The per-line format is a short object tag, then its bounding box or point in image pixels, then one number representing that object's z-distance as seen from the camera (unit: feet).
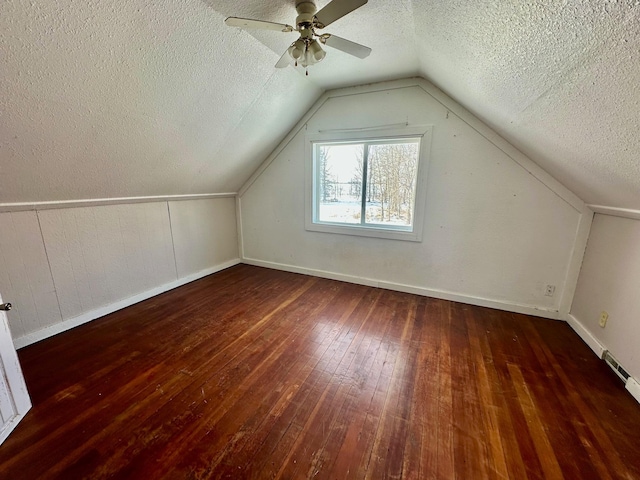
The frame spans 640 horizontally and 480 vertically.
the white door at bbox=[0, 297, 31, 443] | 4.24
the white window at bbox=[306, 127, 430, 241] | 9.47
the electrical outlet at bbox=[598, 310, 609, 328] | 6.34
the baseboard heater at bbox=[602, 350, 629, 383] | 5.50
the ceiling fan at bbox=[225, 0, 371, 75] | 4.33
